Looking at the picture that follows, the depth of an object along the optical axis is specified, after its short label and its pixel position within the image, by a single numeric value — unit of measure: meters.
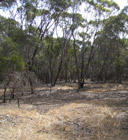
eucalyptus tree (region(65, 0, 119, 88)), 16.20
